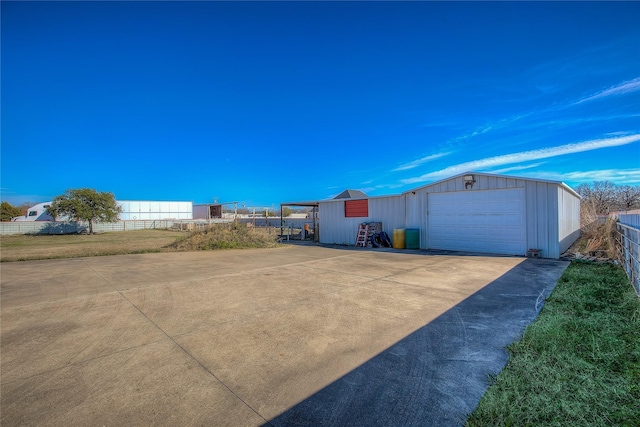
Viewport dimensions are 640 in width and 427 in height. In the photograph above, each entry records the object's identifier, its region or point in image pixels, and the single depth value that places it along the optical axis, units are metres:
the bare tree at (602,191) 27.77
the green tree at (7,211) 40.62
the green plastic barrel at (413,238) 12.79
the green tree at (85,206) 28.25
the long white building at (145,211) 40.16
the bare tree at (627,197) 27.94
